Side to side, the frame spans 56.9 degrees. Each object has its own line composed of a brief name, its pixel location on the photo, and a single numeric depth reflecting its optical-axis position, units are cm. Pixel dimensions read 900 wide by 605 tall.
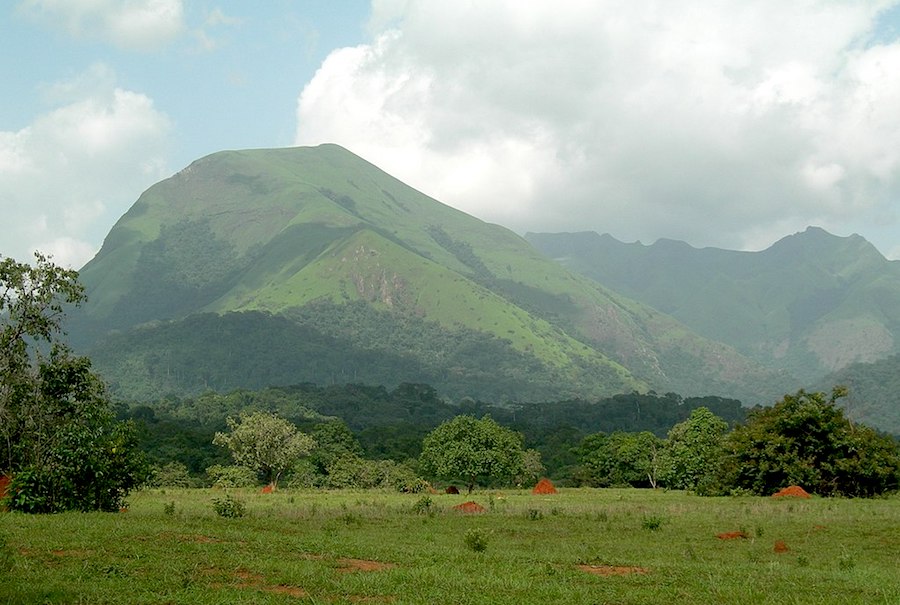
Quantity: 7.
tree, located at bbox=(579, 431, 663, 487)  9355
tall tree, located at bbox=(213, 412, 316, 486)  8000
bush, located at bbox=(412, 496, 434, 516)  4269
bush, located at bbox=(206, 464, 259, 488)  7998
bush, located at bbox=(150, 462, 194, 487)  8656
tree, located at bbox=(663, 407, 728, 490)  8006
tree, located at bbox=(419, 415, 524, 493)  7781
